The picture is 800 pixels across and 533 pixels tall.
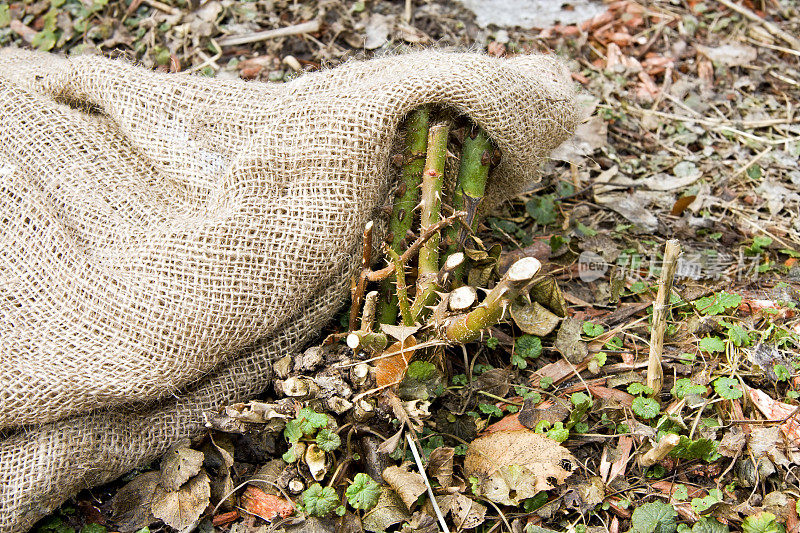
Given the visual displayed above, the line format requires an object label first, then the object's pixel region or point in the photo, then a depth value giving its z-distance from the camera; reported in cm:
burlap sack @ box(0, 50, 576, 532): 85
